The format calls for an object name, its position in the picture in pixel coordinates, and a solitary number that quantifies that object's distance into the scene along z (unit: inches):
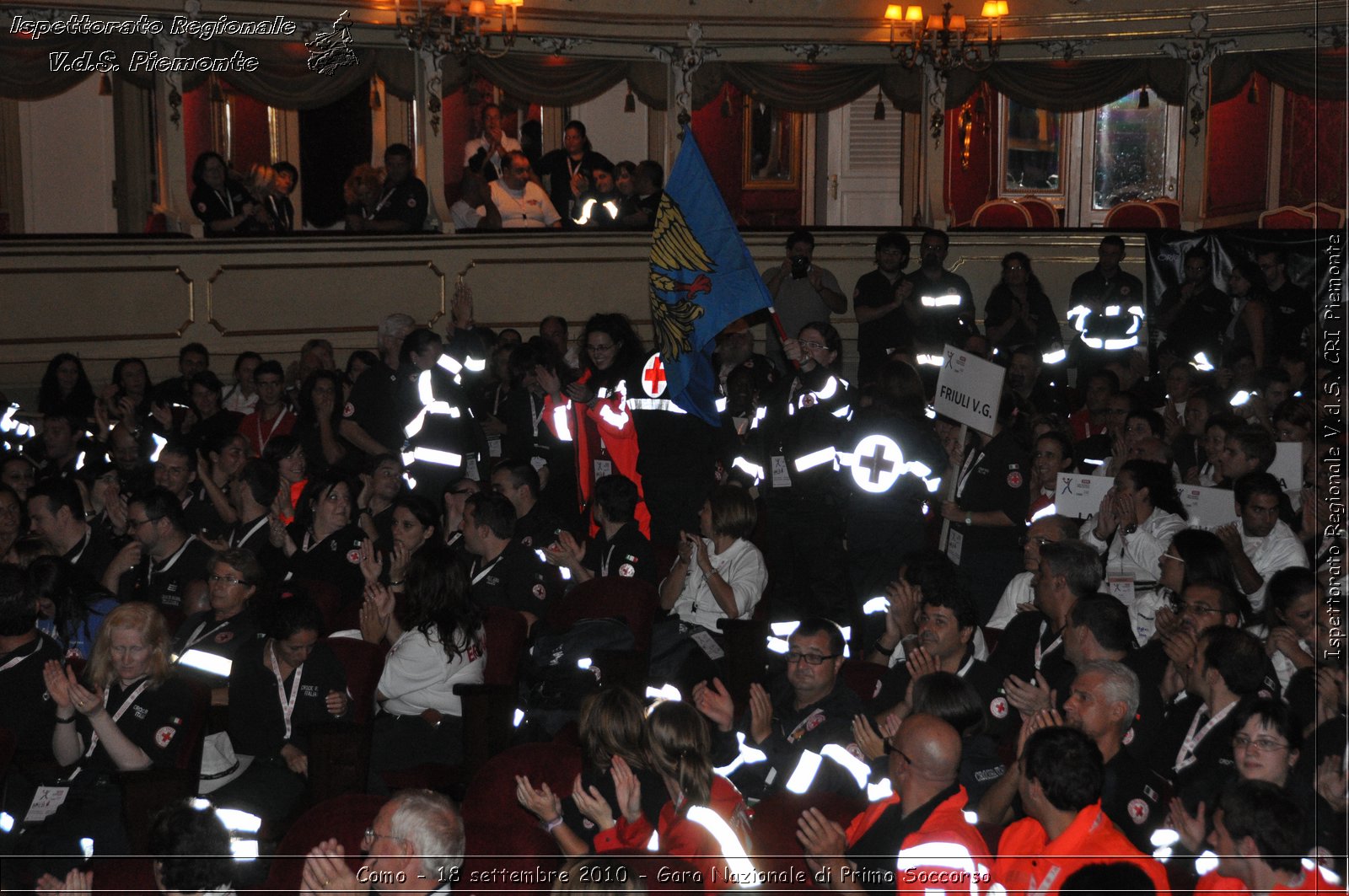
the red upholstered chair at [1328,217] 598.1
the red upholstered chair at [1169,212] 703.1
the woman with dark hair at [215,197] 481.4
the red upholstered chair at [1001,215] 700.7
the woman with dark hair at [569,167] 546.3
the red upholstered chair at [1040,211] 708.7
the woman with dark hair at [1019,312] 498.0
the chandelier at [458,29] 502.9
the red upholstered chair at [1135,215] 692.7
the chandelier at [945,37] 556.7
